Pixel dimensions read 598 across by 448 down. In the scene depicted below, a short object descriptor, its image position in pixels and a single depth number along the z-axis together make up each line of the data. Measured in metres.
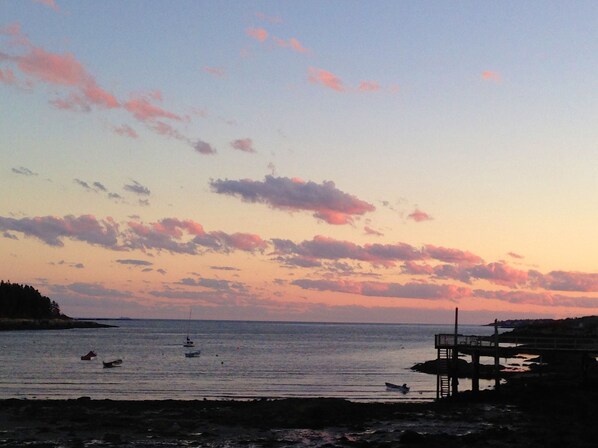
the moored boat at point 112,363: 85.29
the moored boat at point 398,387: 58.00
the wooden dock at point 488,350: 51.03
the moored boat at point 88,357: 98.81
